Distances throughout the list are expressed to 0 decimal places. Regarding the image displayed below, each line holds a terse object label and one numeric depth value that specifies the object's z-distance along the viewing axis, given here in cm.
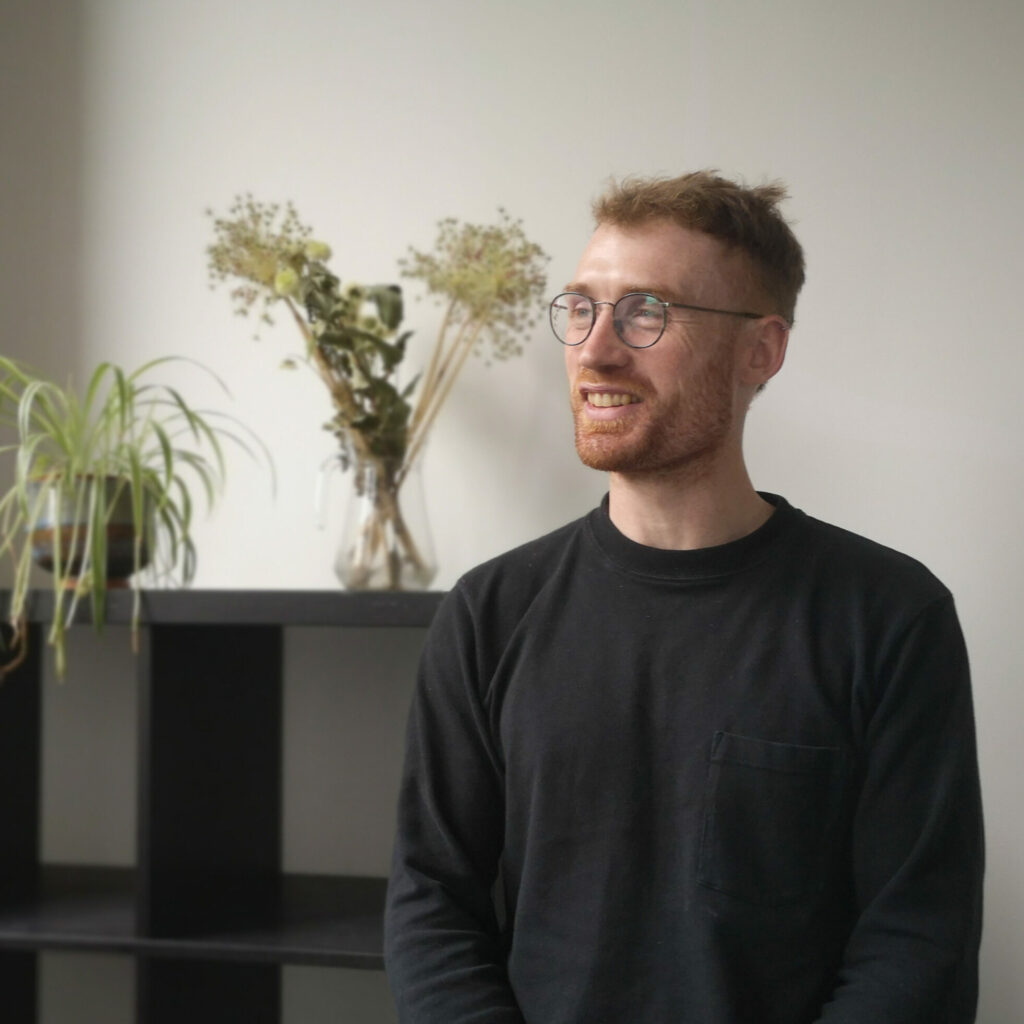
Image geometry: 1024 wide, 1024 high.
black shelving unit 177
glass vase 191
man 132
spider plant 182
